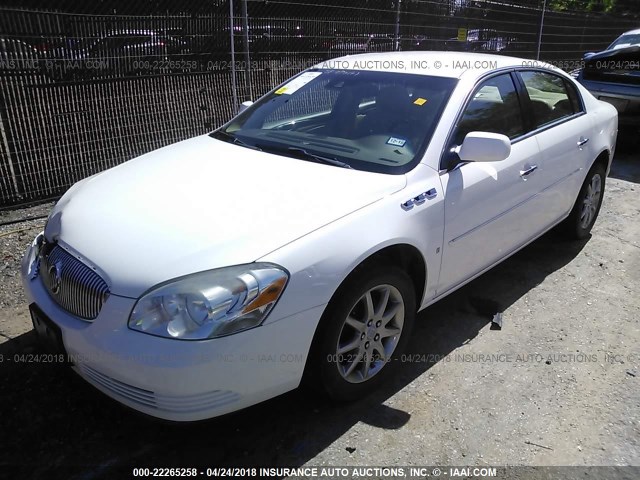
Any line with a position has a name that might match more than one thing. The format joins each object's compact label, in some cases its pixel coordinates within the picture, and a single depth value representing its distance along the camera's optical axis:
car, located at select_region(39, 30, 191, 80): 5.04
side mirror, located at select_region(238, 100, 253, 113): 3.97
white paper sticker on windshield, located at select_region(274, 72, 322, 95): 3.80
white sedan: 2.09
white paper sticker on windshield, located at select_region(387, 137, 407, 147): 3.00
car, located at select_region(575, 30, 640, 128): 7.48
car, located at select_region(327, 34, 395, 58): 7.71
